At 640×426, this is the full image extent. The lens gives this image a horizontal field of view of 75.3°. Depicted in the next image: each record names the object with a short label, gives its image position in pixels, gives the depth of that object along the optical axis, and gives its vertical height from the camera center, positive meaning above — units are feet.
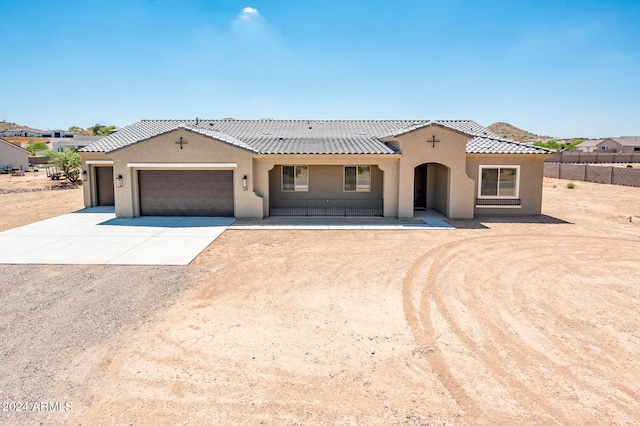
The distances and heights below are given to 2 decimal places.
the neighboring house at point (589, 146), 304.09 +21.49
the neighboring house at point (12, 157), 146.41 +6.48
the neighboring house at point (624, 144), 271.08 +21.47
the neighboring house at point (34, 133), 398.31 +40.90
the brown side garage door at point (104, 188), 71.87 -2.35
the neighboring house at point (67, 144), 231.83 +17.64
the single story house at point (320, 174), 58.85 +0.08
